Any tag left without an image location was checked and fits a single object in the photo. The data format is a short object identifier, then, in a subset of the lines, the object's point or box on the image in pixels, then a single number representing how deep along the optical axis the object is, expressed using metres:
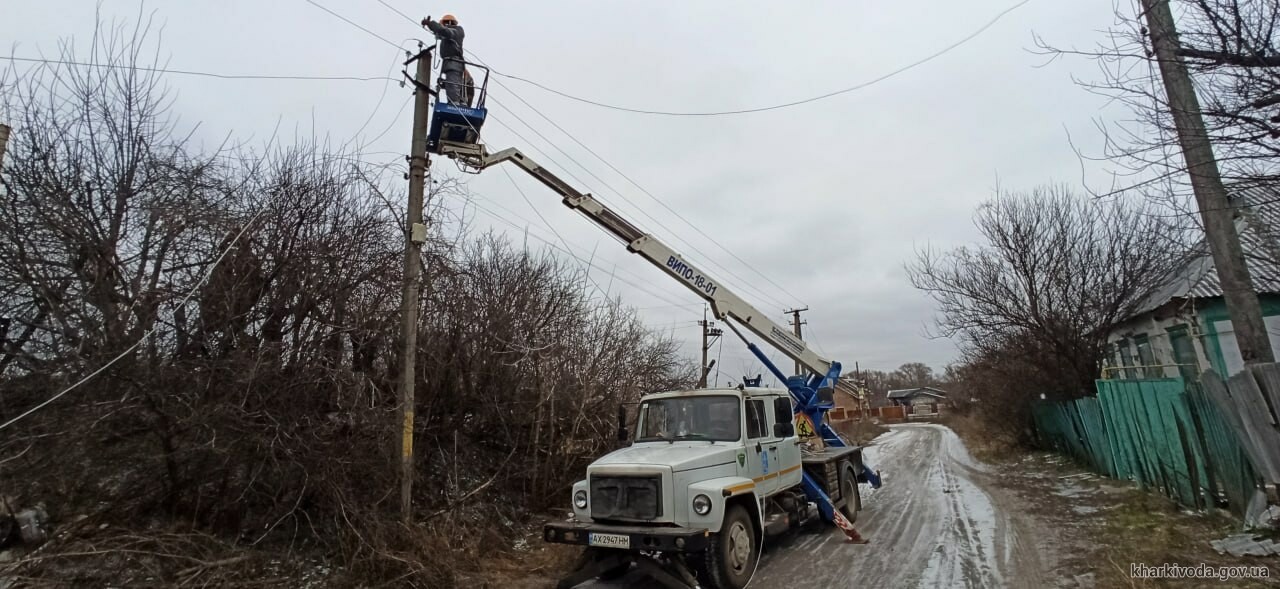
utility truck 6.24
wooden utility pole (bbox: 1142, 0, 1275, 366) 5.15
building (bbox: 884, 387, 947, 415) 86.06
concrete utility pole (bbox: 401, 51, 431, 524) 6.93
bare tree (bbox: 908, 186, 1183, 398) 16.34
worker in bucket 8.20
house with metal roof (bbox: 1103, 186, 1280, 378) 15.30
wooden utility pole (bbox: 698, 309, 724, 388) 29.38
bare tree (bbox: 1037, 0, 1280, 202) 4.60
